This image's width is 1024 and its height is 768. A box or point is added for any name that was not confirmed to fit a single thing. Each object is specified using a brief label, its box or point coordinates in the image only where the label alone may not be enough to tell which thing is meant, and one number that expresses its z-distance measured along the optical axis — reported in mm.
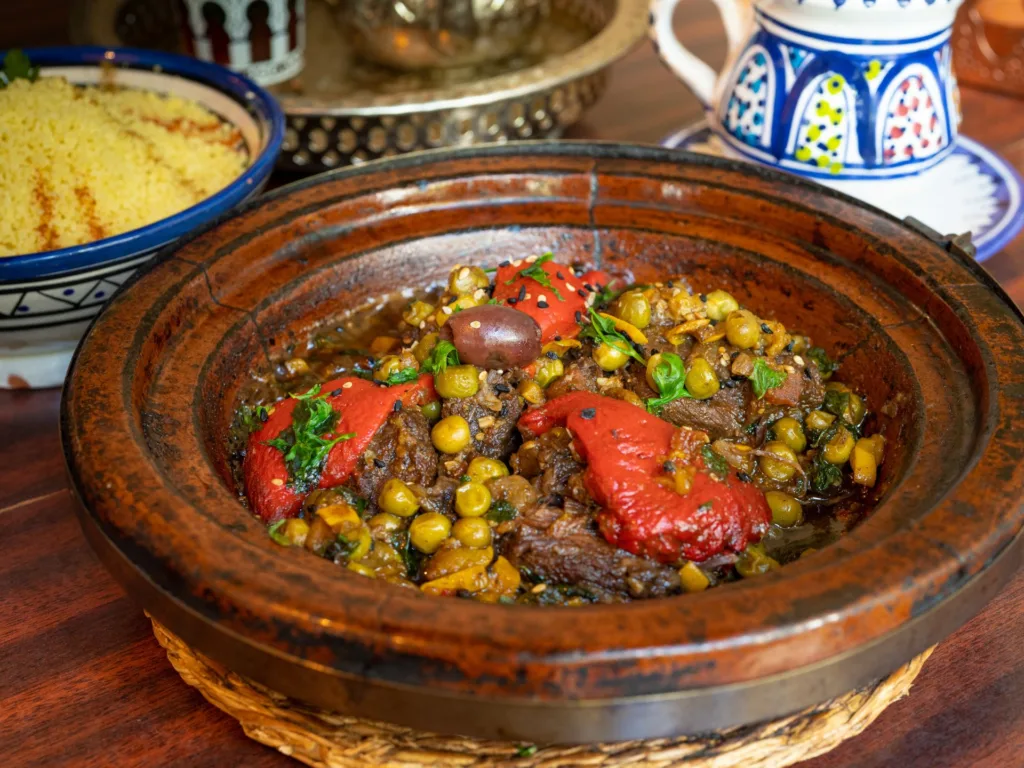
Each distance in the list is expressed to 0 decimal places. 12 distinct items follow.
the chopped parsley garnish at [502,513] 280
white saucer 434
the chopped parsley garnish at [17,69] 449
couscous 379
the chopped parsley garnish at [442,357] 309
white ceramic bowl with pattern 352
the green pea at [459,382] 303
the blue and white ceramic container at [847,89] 407
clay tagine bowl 212
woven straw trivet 239
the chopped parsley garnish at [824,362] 335
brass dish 466
